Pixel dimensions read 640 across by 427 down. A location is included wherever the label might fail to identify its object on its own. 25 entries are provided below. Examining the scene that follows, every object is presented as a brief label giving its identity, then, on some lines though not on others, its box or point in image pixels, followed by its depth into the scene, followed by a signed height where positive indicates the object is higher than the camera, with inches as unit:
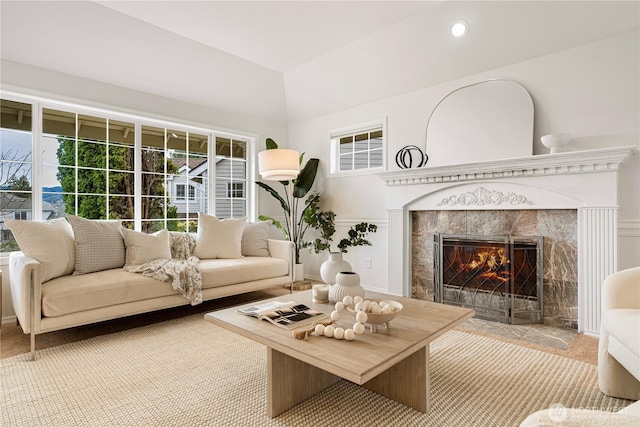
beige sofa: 92.3 -24.1
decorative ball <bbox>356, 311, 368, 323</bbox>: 62.7 -18.4
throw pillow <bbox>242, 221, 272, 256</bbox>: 164.2 -12.0
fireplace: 105.8 +8.4
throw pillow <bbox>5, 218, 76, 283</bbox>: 105.0 -9.5
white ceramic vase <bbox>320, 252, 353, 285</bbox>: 97.7 -14.9
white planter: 184.5 -31.2
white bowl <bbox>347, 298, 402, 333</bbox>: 63.7 -19.0
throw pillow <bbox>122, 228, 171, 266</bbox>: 126.7 -12.1
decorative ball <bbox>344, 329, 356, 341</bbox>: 60.5 -20.9
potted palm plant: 191.8 +7.2
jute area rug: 65.0 -37.9
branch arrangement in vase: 163.2 -7.0
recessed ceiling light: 123.3 +67.1
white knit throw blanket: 118.3 -20.3
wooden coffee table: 53.7 -22.2
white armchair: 64.7 -22.2
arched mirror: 125.6 +35.1
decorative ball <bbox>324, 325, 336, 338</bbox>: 62.6 -21.0
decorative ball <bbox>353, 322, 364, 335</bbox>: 62.0 -20.4
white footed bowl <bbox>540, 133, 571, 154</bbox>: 113.4 +24.6
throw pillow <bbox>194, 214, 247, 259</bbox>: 152.2 -10.6
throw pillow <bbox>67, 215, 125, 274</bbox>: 116.3 -10.6
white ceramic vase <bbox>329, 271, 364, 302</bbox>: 82.4 -17.3
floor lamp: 108.0 +15.9
